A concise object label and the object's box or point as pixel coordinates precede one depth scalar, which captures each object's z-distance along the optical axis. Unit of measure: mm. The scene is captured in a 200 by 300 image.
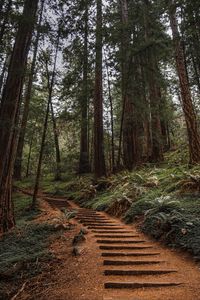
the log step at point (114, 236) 4583
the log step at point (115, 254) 3731
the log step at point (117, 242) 4293
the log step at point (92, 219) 6001
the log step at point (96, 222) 5718
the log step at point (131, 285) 2890
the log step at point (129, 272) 3173
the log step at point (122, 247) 4006
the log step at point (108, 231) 4906
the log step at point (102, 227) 5229
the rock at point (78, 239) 4312
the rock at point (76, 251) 3834
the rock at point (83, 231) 4745
